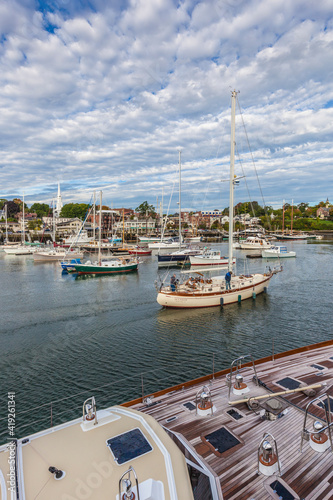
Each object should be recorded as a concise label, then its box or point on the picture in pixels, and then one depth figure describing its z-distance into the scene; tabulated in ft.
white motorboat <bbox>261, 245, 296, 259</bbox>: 230.27
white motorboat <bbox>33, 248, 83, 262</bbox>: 233.35
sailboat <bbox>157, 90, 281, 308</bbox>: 90.84
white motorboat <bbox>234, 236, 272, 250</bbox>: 274.98
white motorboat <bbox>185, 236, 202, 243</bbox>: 411.13
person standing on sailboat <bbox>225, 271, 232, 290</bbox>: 93.88
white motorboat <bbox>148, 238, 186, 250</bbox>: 295.69
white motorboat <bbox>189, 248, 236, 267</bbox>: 179.73
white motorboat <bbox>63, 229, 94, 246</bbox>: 353.41
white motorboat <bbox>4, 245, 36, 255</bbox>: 289.94
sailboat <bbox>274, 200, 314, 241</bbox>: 441.27
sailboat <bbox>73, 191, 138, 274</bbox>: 164.62
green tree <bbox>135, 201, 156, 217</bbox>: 584.81
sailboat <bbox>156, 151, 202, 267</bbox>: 196.85
